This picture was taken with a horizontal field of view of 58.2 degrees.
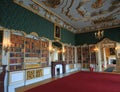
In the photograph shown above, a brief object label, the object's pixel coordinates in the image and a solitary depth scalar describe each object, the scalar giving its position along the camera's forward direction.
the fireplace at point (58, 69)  7.81
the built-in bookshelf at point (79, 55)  11.63
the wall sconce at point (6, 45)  4.72
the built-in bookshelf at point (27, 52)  5.23
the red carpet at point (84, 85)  3.48
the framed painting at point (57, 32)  8.52
